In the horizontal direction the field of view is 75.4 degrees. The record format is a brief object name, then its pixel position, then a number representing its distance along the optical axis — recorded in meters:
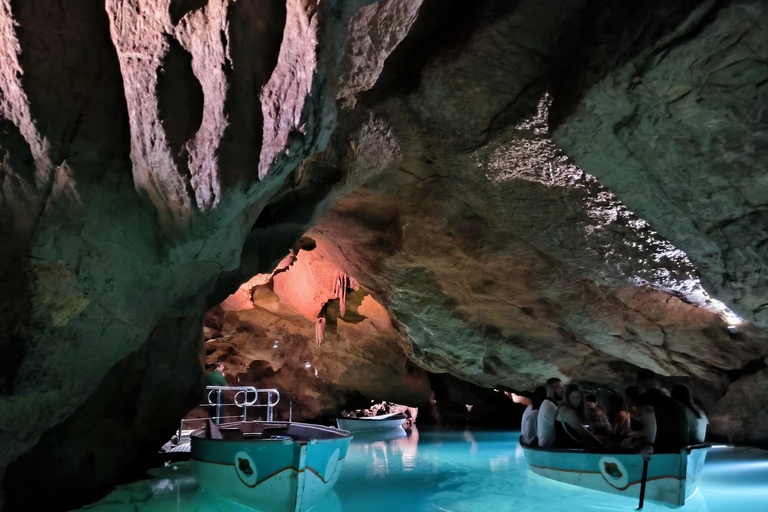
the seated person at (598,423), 8.12
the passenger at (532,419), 7.43
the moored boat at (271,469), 5.00
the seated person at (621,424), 6.79
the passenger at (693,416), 6.14
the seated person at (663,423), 5.43
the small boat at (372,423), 15.01
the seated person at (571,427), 6.50
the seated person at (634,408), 5.90
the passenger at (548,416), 6.90
